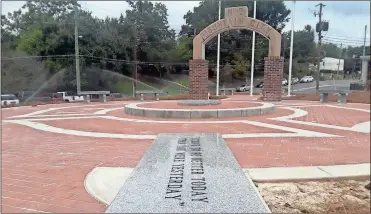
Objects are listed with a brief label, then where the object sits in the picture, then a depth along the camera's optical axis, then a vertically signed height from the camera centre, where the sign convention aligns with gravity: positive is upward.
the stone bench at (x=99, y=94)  14.01 -0.55
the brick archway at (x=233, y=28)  9.95 +1.11
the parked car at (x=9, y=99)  15.15 -0.88
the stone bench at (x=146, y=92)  12.32 -0.46
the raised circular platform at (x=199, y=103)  7.86 -0.55
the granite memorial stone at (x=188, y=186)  1.70 -0.73
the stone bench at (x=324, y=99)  9.19 -0.51
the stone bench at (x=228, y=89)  15.57 -0.37
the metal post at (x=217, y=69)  12.19 +0.62
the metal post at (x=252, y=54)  12.48 +1.30
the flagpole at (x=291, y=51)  13.96 +1.59
